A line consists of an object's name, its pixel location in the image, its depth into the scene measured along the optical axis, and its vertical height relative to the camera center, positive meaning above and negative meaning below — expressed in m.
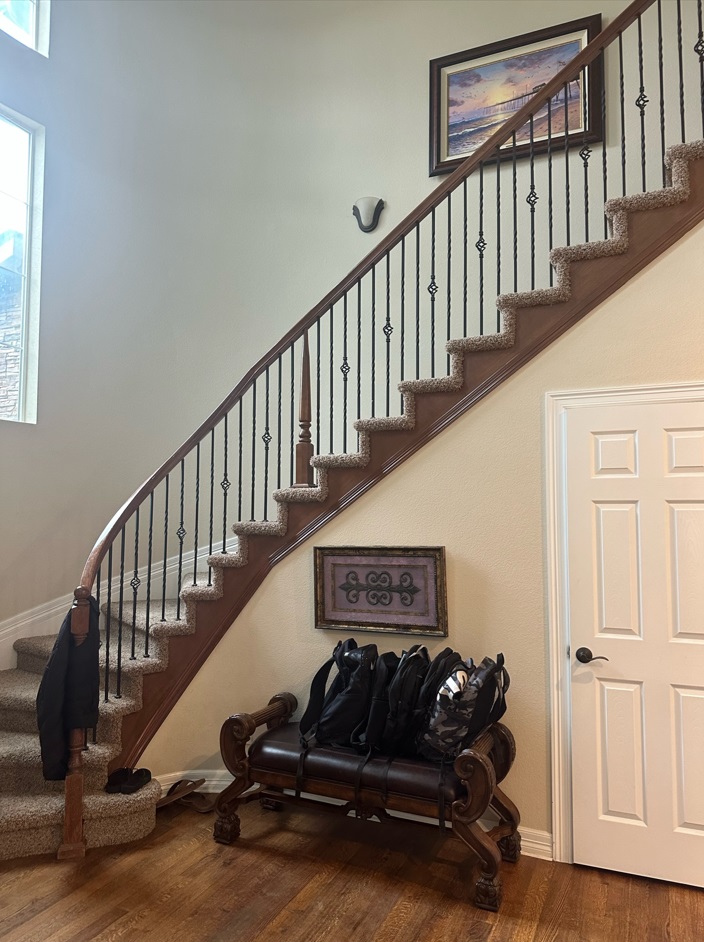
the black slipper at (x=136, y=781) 3.07 -1.27
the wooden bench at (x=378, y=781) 2.50 -1.11
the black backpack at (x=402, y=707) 2.78 -0.82
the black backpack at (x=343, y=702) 2.84 -0.83
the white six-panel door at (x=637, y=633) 2.66 -0.50
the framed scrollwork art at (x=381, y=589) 3.12 -0.37
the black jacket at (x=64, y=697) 2.89 -0.82
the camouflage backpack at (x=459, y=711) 2.59 -0.79
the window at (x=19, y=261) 4.05 +1.60
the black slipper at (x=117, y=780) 3.08 -1.26
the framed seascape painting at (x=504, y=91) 4.27 +2.93
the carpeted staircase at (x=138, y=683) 2.85 -0.90
